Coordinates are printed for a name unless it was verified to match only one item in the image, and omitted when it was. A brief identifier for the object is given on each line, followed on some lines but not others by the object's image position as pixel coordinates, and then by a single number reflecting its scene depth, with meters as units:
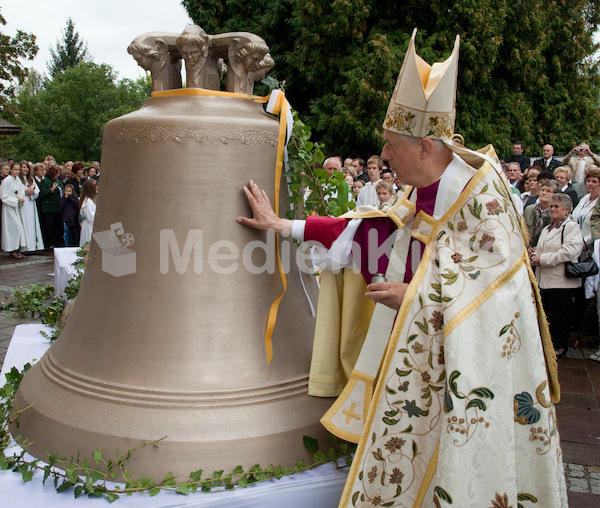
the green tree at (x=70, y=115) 35.81
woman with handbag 5.37
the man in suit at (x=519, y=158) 9.73
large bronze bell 2.02
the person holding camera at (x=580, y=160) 8.22
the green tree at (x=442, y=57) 12.75
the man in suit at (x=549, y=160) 8.90
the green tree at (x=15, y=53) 19.41
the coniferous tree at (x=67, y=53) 50.13
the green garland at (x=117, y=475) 1.92
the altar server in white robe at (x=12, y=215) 11.32
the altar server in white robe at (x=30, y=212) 11.59
